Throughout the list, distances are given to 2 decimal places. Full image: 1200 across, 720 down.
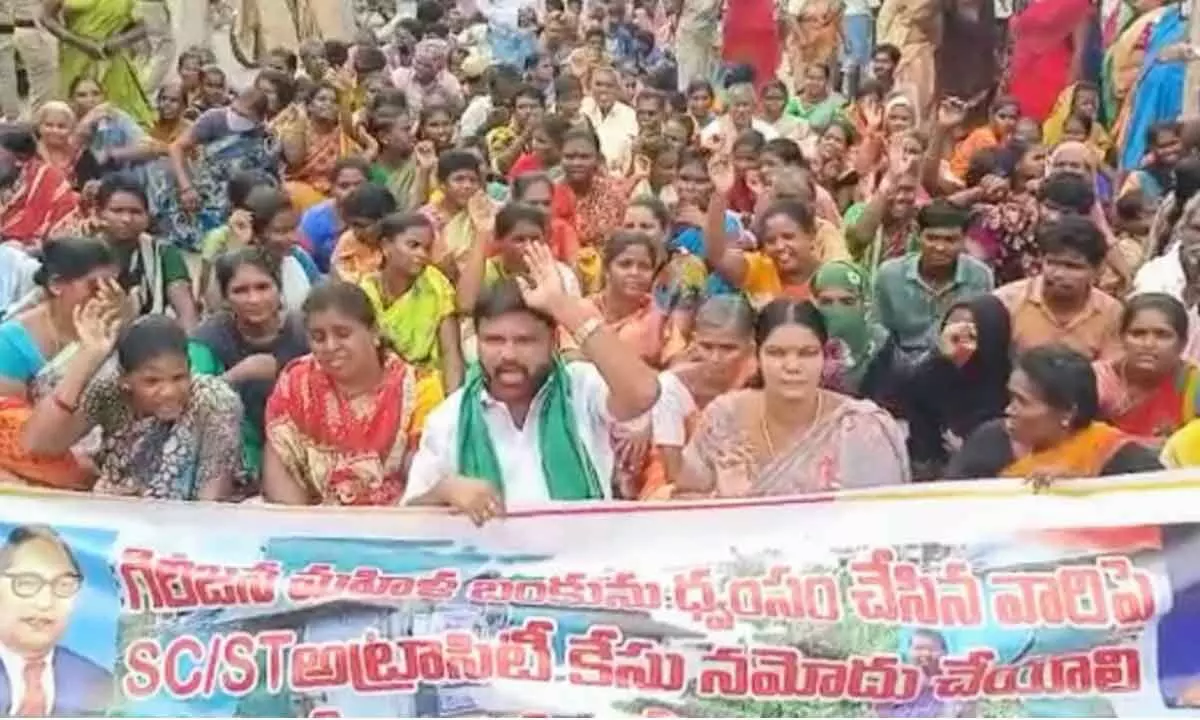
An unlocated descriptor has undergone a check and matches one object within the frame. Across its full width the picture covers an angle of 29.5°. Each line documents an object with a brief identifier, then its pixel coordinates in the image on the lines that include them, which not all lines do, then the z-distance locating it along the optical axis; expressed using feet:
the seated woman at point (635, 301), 22.70
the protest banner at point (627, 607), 15.35
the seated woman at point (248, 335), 21.11
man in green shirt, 23.99
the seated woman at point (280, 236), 25.49
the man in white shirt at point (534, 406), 17.07
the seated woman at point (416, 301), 24.32
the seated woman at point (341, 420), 18.37
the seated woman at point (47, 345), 18.47
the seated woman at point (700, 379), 19.03
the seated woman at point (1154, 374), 19.61
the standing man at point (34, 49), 45.83
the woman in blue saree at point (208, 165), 34.50
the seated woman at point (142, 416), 17.87
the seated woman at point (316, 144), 36.32
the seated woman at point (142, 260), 25.82
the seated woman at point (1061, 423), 16.97
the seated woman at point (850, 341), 22.33
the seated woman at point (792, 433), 17.37
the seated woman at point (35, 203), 31.17
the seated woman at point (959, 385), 21.04
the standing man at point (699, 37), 52.42
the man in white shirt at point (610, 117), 38.19
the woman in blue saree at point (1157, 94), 35.94
